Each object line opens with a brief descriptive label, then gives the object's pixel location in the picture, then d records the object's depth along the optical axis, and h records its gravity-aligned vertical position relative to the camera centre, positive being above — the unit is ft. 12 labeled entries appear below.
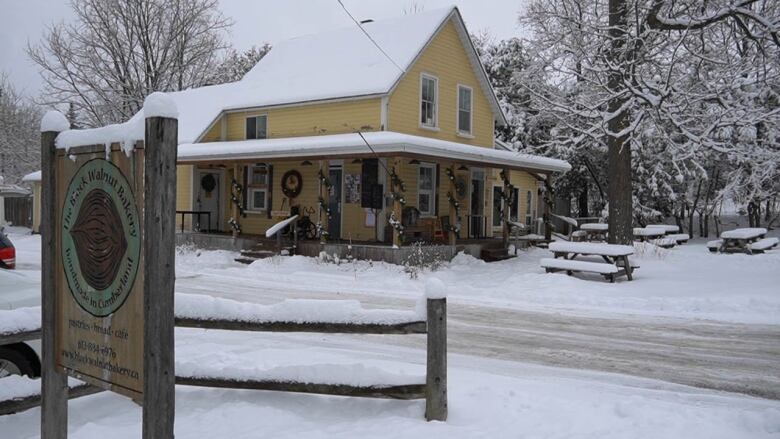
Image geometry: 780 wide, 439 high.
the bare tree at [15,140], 170.60 +17.92
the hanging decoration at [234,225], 68.95 -1.87
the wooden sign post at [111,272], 10.72 -1.23
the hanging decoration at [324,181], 60.57 +2.72
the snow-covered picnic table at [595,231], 90.97 -2.76
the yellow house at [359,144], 61.98 +6.53
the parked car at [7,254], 35.96 -2.80
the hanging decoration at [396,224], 56.44 -1.31
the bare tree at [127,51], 119.85 +30.59
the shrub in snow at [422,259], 54.54 -4.45
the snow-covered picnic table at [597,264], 49.39 -4.08
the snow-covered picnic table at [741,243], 73.51 -3.47
